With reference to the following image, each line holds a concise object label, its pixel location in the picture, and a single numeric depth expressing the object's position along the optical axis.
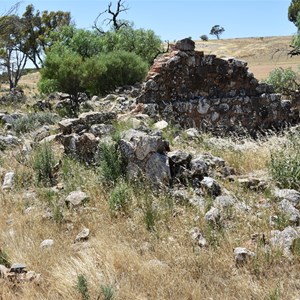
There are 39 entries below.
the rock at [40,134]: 7.66
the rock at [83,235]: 4.04
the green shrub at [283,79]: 16.19
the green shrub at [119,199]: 4.48
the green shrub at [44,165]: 5.69
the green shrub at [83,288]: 3.03
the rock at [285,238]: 3.39
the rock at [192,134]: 7.28
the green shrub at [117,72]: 15.42
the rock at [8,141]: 7.43
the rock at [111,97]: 12.71
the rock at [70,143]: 6.28
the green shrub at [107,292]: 2.97
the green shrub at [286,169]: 4.69
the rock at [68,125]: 6.89
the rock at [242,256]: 3.34
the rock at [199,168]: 4.99
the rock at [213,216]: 3.91
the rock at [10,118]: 9.94
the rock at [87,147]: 6.05
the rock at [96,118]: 7.02
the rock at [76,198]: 4.70
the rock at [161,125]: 7.27
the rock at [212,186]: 4.58
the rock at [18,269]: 3.51
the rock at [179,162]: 5.11
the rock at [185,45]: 9.62
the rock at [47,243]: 3.92
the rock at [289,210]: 3.83
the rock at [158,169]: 4.94
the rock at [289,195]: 4.21
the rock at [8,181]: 5.54
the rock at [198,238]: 3.64
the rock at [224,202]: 4.17
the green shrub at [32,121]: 8.92
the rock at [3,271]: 3.46
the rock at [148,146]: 5.15
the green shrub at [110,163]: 5.21
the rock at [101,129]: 6.37
